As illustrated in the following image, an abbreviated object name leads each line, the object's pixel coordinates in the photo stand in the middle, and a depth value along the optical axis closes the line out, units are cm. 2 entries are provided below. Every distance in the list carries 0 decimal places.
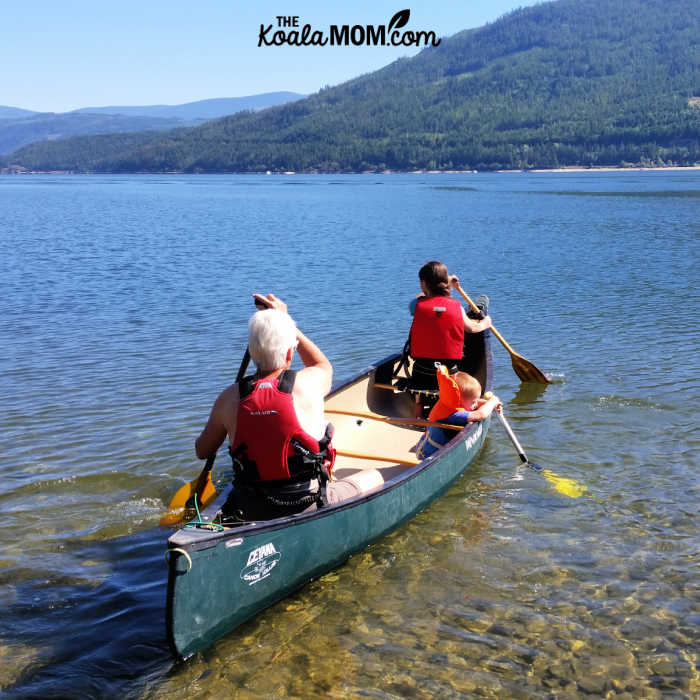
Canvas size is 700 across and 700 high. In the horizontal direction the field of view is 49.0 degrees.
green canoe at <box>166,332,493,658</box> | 476
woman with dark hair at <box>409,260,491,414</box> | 869
